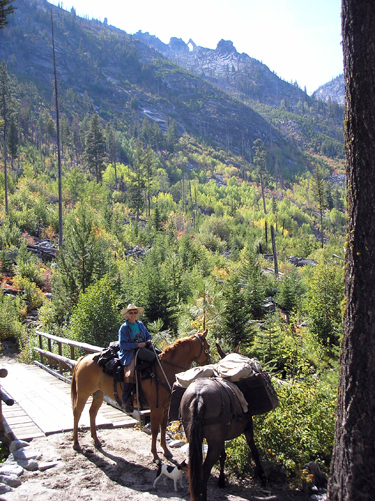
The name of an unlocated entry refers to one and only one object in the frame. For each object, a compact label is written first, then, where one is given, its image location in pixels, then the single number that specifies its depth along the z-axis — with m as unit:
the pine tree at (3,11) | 6.48
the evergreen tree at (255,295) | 22.34
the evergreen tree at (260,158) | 87.82
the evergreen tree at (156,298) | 18.34
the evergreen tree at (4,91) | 50.41
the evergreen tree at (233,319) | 15.53
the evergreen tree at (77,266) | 19.08
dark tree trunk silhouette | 4.14
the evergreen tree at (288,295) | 25.34
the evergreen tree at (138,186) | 64.81
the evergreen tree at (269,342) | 12.92
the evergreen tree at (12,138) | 65.44
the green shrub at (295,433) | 5.83
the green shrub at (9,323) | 18.16
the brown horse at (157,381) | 6.18
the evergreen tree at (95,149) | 72.50
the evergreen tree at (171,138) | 148.62
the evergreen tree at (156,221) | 49.62
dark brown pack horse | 4.46
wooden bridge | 7.01
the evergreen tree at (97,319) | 13.94
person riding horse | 6.18
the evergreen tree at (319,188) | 51.03
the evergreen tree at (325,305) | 15.93
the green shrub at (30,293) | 22.56
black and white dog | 5.27
